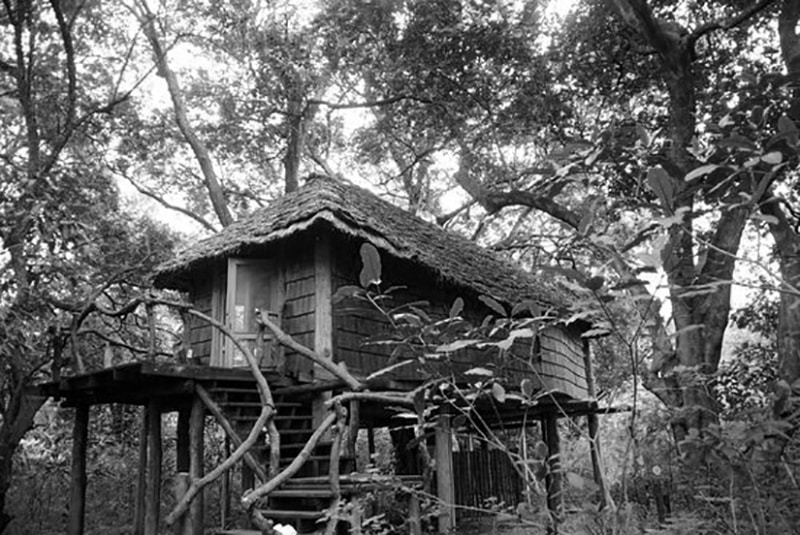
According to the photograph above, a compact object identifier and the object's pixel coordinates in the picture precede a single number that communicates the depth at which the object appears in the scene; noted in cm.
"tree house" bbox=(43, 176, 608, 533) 728
